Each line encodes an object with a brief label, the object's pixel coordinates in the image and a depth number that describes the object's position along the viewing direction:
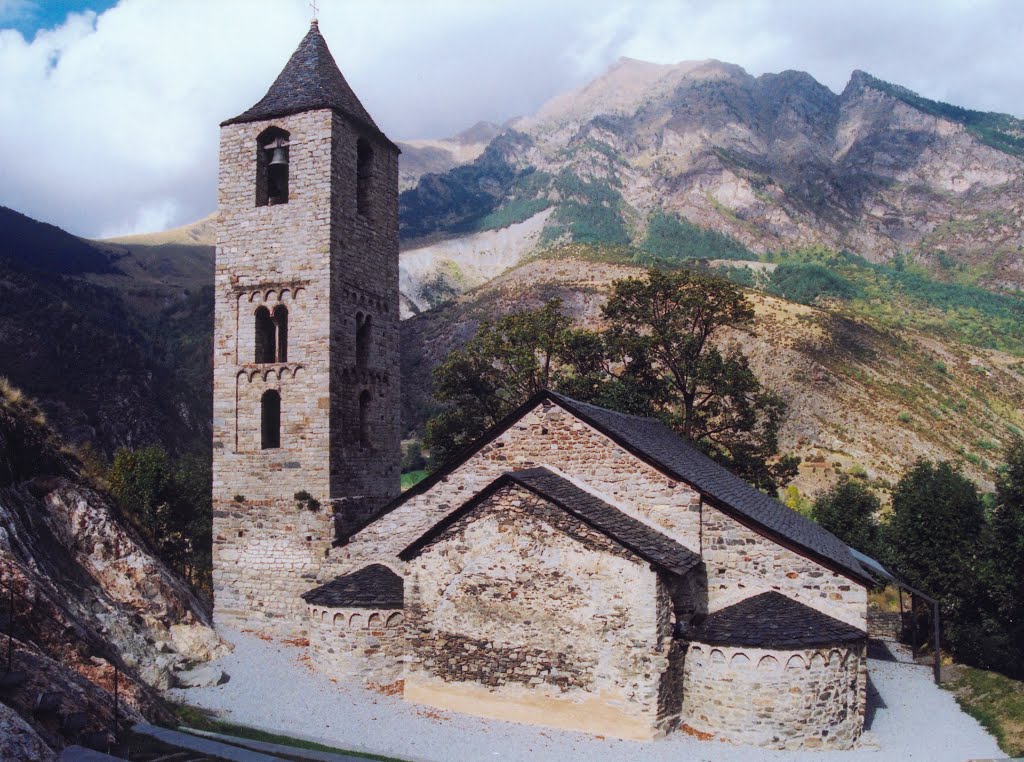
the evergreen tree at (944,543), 21.17
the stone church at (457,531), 12.73
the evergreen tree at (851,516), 29.78
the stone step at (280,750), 8.53
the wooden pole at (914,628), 22.27
